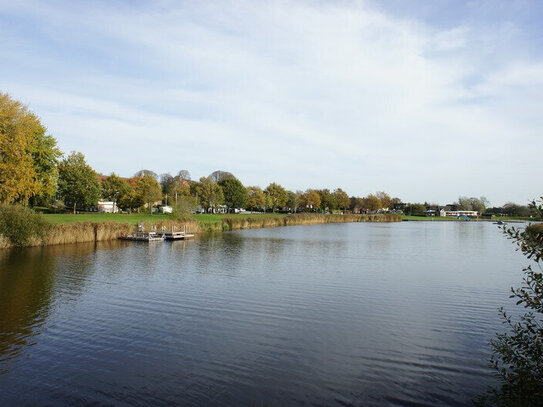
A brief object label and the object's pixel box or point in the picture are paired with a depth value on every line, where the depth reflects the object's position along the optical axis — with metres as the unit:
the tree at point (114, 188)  69.39
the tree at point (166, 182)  96.06
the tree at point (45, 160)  40.06
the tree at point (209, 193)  80.38
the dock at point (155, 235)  39.59
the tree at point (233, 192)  90.38
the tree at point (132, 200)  66.50
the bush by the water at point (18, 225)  29.14
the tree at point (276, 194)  111.06
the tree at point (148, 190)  65.50
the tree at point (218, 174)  122.74
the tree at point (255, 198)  102.53
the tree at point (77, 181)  56.44
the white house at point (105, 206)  88.03
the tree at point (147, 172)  116.86
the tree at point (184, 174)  119.59
